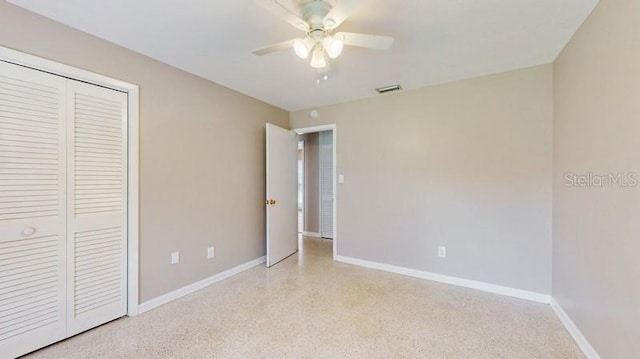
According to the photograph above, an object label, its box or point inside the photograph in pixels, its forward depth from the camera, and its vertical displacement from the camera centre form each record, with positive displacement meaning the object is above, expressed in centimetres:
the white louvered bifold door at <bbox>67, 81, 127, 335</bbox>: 192 -19
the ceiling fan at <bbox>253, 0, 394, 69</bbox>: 138 +90
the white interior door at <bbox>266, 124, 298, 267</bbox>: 343 -19
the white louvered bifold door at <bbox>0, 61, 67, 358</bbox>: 164 -19
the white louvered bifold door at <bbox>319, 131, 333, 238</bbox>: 512 -7
